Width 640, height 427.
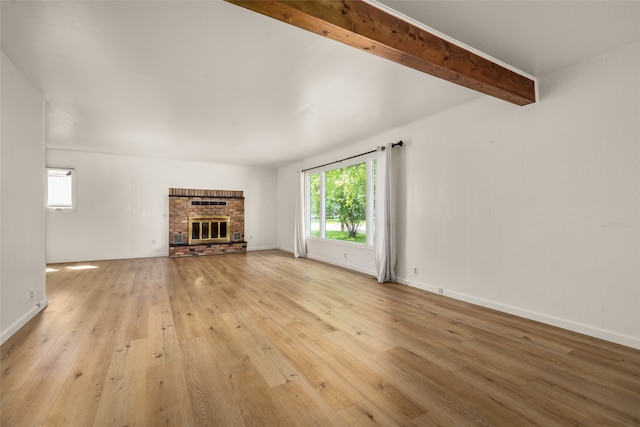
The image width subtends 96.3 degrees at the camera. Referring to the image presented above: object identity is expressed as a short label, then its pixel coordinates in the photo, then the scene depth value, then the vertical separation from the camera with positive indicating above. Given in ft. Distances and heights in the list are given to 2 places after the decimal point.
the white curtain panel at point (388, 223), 15.15 -0.48
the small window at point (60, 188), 20.92 +2.14
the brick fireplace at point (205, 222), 24.75 -0.58
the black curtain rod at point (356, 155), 15.11 +3.77
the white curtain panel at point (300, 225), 24.38 -0.87
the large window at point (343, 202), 17.83 +0.91
